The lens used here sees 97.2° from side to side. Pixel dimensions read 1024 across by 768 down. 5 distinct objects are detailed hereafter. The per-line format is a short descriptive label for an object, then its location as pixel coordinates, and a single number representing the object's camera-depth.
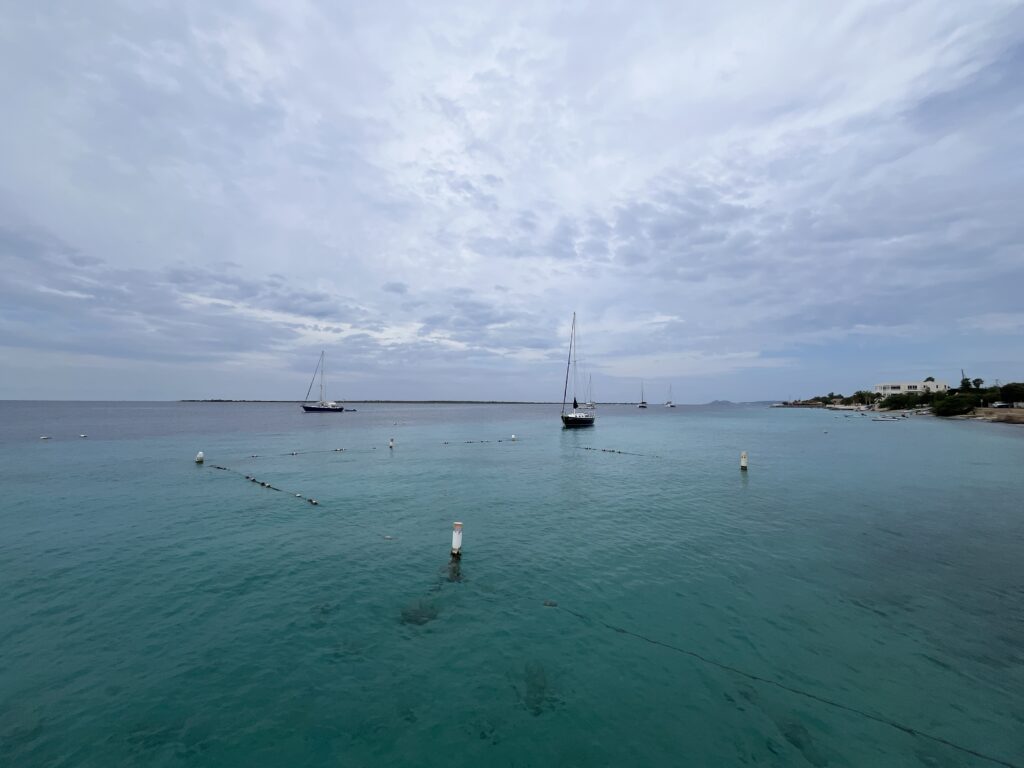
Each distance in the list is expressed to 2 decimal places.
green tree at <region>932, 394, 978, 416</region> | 115.06
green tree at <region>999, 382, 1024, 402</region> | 113.00
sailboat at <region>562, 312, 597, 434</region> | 82.69
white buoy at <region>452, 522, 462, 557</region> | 15.98
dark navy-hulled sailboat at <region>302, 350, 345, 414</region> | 147.45
